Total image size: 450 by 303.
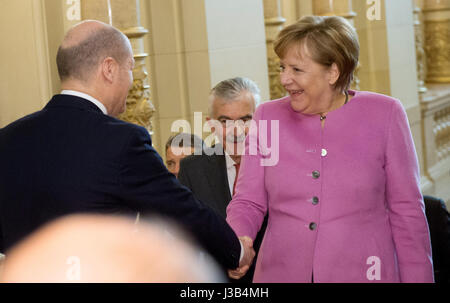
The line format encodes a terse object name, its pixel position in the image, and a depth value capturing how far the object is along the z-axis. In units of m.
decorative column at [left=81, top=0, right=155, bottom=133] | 4.81
